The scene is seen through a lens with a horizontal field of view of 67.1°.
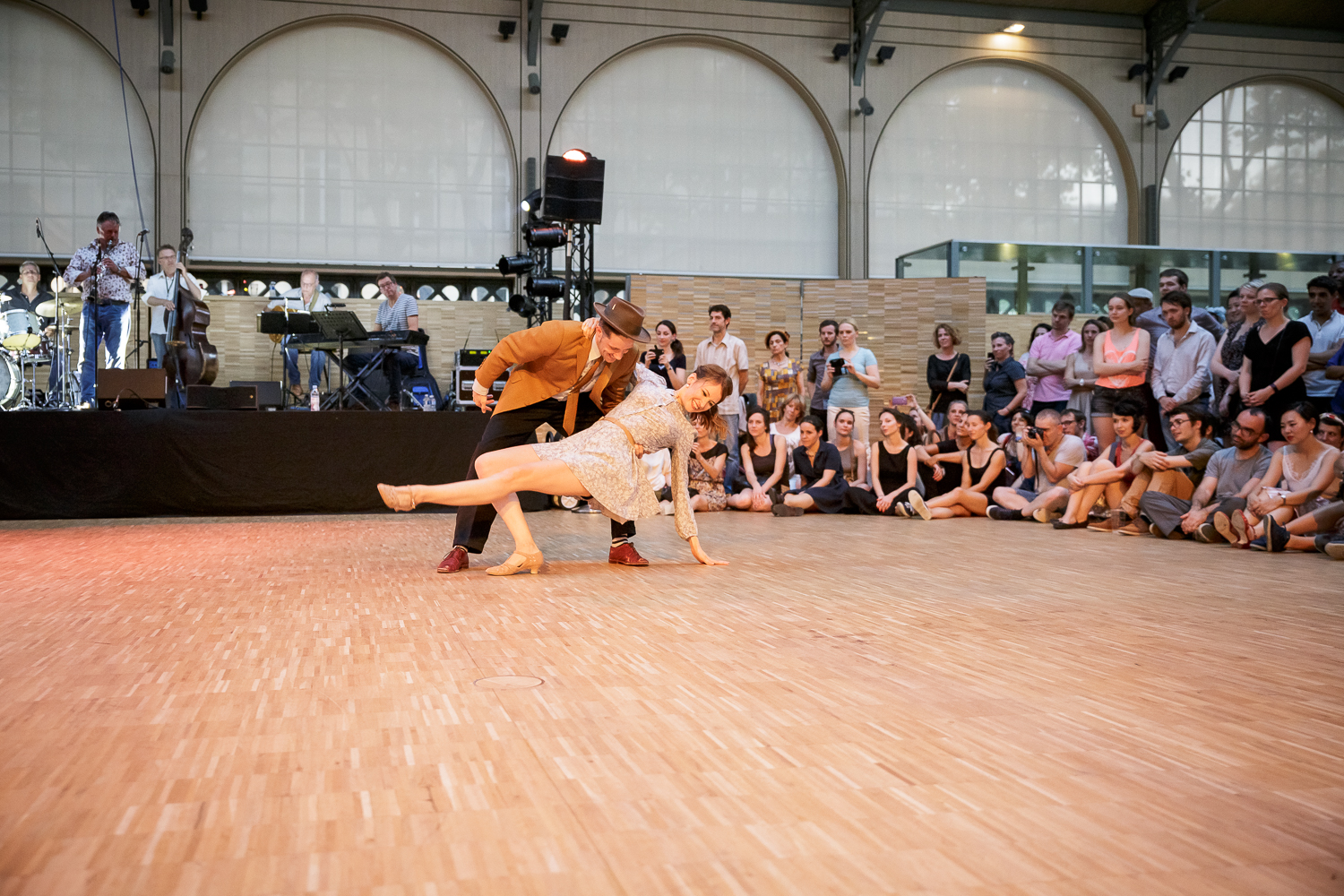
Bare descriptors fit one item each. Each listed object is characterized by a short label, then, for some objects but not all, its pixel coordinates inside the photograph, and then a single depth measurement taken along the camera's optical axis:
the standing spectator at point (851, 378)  7.52
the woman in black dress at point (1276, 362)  5.49
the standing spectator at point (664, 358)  7.39
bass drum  9.38
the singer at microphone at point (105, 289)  7.92
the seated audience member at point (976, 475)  6.88
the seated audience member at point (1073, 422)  6.64
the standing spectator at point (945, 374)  7.95
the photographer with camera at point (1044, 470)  6.43
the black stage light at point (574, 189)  8.04
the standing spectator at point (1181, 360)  6.17
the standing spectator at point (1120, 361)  6.48
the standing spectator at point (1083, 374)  7.49
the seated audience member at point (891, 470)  7.04
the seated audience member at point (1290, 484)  4.70
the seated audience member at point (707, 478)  7.23
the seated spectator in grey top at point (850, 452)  7.38
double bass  8.97
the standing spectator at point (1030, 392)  8.15
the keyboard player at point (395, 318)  9.40
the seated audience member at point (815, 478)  7.10
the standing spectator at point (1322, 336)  5.96
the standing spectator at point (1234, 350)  5.96
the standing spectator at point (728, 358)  7.49
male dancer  3.73
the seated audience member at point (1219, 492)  5.10
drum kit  9.45
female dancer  3.70
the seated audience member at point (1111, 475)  5.82
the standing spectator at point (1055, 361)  8.01
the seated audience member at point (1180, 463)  5.57
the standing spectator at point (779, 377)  7.65
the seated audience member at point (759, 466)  7.20
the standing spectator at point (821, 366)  7.95
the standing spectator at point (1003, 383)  8.02
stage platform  6.18
